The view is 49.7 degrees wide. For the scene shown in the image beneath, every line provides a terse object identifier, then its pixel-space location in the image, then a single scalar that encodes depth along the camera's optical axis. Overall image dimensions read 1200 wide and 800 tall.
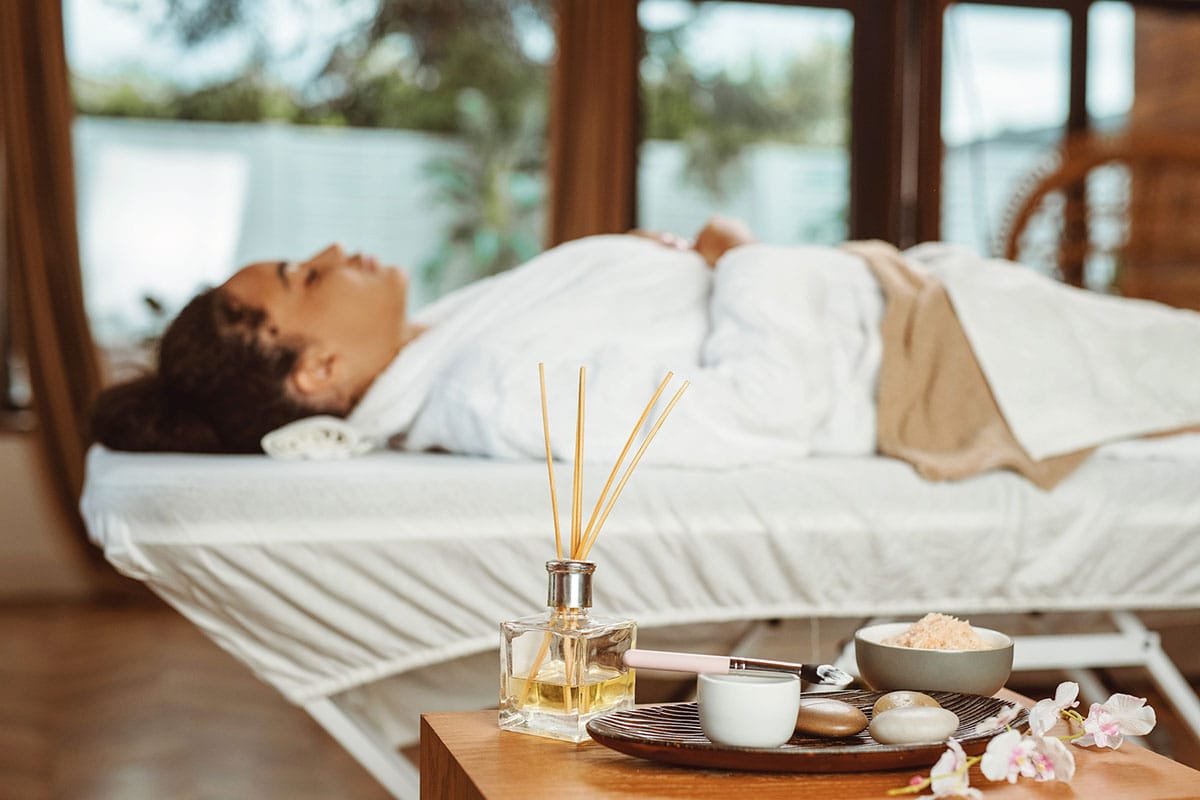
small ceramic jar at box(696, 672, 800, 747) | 0.90
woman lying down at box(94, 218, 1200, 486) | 1.87
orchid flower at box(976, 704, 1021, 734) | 0.94
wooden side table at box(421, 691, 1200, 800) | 0.88
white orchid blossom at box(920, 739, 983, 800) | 0.84
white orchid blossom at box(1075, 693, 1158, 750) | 0.97
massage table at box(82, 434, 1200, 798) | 1.66
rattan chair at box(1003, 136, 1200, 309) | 4.17
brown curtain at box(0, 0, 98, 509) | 3.78
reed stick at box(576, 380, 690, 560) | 1.04
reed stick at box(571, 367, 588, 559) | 1.01
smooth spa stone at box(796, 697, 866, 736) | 0.95
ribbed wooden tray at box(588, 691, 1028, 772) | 0.90
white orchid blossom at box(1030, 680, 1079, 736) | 0.91
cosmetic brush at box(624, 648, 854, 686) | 0.97
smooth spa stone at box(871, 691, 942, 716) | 0.99
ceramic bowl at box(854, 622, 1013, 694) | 1.06
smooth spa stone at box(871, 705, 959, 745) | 0.92
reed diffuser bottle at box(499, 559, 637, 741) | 0.99
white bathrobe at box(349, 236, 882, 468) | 1.84
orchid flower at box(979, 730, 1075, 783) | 0.87
